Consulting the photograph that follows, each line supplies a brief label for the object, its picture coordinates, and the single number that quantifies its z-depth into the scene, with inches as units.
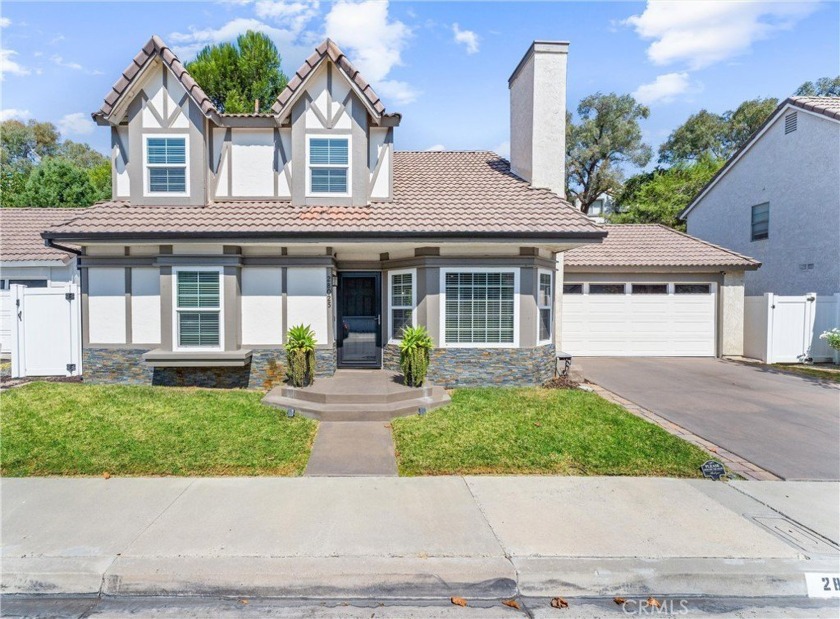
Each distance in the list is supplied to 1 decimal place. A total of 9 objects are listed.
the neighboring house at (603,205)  1387.4
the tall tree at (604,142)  1314.0
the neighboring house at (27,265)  513.0
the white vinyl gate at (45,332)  369.7
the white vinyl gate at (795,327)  489.7
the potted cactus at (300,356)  315.9
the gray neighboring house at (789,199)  512.4
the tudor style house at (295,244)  333.4
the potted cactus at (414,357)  321.1
